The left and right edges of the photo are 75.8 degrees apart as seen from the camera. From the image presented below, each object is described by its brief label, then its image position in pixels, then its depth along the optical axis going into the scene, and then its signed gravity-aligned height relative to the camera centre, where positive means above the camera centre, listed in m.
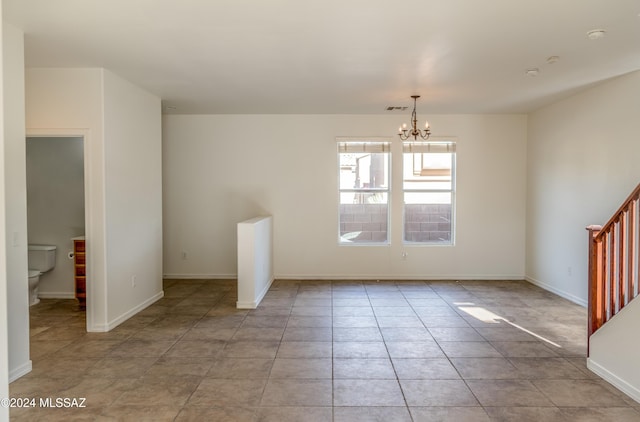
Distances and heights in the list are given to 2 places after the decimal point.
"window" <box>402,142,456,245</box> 6.78 +0.11
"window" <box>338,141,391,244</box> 6.81 +0.06
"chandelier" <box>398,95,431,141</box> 5.47 +1.11
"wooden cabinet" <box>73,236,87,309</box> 4.68 -0.74
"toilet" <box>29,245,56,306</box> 5.27 -0.76
